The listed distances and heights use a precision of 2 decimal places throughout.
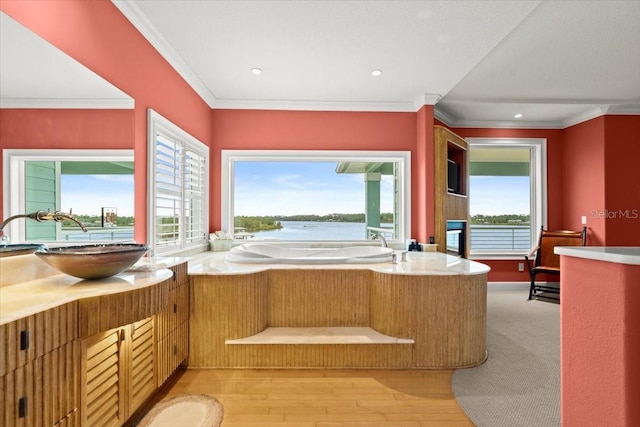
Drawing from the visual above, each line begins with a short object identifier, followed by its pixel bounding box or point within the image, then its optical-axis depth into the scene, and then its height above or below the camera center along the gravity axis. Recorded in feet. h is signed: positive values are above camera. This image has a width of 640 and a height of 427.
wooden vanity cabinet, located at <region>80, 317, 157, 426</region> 4.53 -2.56
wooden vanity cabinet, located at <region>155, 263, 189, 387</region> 6.57 -2.47
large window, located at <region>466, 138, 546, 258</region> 15.94 +0.85
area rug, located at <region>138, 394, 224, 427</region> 5.86 -3.81
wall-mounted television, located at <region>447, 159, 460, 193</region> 13.53 +1.70
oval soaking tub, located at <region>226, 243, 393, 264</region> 9.07 -1.24
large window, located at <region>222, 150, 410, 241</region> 13.37 +0.94
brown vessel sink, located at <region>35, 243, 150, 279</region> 4.68 -0.69
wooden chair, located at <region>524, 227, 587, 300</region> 14.18 -1.70
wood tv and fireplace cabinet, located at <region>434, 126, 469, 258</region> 12.67 +1.39
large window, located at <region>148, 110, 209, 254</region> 8.50 +0.88
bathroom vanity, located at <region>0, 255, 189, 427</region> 3.42 -1.67
